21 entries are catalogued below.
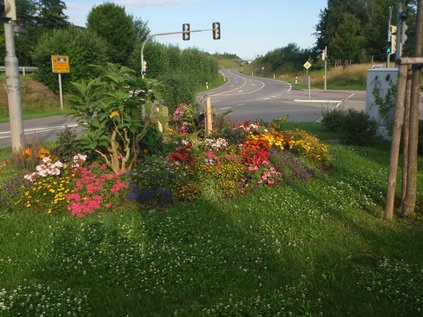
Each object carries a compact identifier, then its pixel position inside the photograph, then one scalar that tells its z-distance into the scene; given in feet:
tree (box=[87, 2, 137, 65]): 136.67
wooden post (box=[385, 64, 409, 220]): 15.99
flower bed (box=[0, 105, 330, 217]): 18.54
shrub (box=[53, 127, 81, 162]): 21.90
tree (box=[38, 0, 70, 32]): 137.34
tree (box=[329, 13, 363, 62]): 198.39
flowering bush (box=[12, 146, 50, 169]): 23.18
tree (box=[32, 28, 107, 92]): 91.09
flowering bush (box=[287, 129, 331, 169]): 25.04
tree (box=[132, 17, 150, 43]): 152.76
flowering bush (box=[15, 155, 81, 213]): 18.29
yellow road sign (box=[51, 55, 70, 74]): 84.12
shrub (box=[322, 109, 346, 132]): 38.05
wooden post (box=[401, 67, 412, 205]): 17.04
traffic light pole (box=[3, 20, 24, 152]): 26.16
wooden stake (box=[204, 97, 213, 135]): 28.94
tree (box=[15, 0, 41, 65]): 120.67
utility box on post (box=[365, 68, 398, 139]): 30.42
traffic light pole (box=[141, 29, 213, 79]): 98.24
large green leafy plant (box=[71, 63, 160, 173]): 19.60
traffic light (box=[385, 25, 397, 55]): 69.15
